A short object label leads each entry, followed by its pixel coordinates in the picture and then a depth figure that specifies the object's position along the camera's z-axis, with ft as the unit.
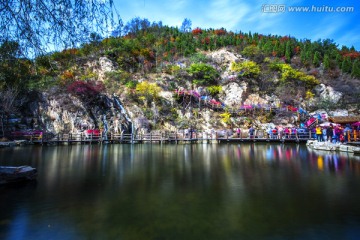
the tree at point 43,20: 13.61
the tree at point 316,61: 148.05
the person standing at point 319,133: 68.13
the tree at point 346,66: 140.77
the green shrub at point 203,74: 119.44
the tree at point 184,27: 228.00
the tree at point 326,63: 141.98
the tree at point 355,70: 135.48
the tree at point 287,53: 150.00
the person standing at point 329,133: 67.67
